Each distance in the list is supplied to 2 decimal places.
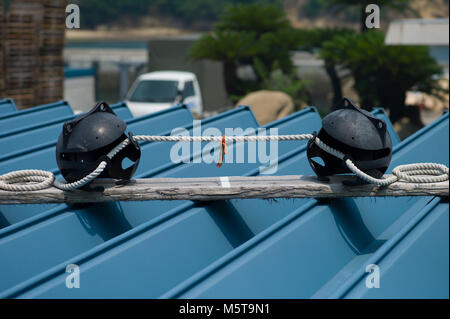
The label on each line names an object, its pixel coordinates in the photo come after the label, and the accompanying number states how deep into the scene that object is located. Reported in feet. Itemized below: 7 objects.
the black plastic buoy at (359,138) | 10.19
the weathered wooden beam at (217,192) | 10.57
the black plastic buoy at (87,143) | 10.28
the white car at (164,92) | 46.34
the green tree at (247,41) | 62.34
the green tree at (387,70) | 51.88
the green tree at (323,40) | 61.77
